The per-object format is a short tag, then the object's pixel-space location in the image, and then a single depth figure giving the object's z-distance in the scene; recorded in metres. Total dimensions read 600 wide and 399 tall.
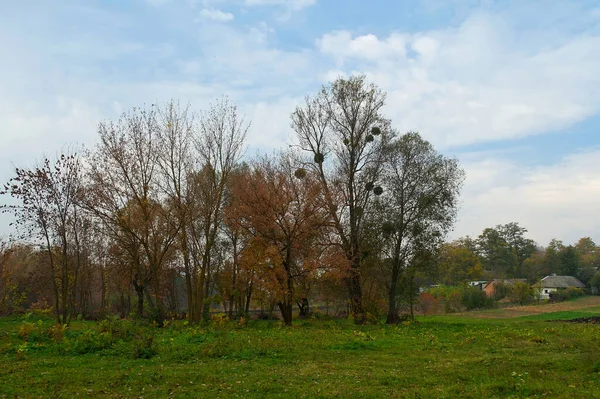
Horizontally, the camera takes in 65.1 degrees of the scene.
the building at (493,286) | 67.78
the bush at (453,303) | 59.00
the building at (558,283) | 71.01
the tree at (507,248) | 85.31
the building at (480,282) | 85.19
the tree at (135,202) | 26.33
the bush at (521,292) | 61.38
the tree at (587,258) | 76.39
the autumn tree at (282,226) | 26.55
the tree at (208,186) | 29.31
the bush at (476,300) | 58.19
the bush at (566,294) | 64.06
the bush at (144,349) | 13.64
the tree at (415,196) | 32.06
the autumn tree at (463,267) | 76.31
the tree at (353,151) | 30.95
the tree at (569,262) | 76.50
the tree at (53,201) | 23.86
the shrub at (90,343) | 15.08
